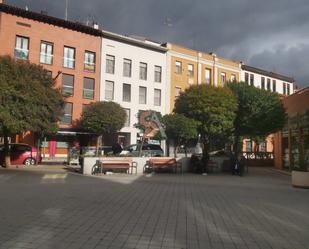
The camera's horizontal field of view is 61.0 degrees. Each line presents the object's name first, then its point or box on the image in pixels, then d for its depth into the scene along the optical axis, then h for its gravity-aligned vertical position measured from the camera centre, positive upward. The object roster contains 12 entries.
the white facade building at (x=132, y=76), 27.27 +7.76
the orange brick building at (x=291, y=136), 15.63 +1.03
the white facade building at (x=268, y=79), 36.82 +10.54
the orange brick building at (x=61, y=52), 23.50 +8.85
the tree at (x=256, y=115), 16.79 +2.28
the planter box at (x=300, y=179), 10.55 -1.11
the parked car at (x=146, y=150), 18.82 -0.14
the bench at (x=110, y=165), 13.27 -0.87
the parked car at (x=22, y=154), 16.93 -0.55
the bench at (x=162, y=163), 14.53 -0.79
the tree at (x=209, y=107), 14.76 +2.40
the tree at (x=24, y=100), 13.58 +2.47
